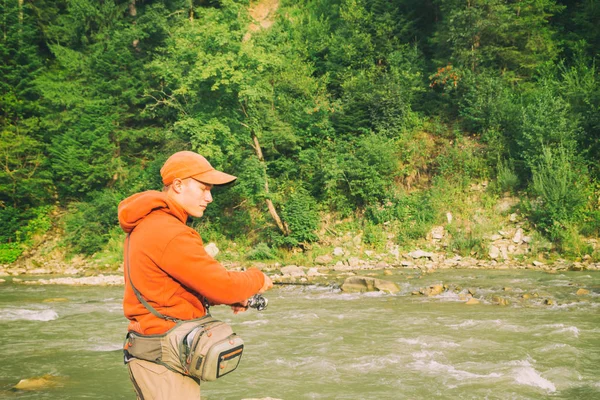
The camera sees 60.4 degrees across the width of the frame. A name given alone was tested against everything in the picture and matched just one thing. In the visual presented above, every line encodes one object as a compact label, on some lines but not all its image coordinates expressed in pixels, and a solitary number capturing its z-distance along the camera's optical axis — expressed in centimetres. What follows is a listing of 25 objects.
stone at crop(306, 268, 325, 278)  1526
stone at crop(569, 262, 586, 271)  1412
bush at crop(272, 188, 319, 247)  1867
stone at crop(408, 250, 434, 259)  1692
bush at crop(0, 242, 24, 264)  2162
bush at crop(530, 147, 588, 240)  1588
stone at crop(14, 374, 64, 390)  623
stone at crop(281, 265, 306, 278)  1539
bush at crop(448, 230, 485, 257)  1658
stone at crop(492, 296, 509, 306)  1055
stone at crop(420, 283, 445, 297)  1184
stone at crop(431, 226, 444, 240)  1772
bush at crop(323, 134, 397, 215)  1927
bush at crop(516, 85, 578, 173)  1678
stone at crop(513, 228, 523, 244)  1638
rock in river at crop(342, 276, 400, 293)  1252
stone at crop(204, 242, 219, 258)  1953
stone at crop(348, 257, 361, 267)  1706
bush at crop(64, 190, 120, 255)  2141
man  247
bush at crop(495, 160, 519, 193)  1784
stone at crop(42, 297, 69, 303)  1289
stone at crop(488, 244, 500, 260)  1608
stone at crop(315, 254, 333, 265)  1756
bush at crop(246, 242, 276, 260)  1853
